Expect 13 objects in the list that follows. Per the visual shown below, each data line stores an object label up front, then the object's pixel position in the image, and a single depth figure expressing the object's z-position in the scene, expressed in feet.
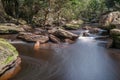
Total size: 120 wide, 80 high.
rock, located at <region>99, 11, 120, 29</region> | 51.95
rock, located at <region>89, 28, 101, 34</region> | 49.90
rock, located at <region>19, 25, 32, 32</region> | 48.98
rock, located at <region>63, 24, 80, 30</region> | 59.79
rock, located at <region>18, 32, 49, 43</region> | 36.48
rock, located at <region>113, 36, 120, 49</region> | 34.90
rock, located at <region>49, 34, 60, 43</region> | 37.48
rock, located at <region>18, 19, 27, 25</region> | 55.37
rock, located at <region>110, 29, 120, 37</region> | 35.27
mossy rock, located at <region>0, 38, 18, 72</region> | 19.35
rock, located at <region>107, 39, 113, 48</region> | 35.58
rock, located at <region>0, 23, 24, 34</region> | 41.96
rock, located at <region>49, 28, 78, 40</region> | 39.25
